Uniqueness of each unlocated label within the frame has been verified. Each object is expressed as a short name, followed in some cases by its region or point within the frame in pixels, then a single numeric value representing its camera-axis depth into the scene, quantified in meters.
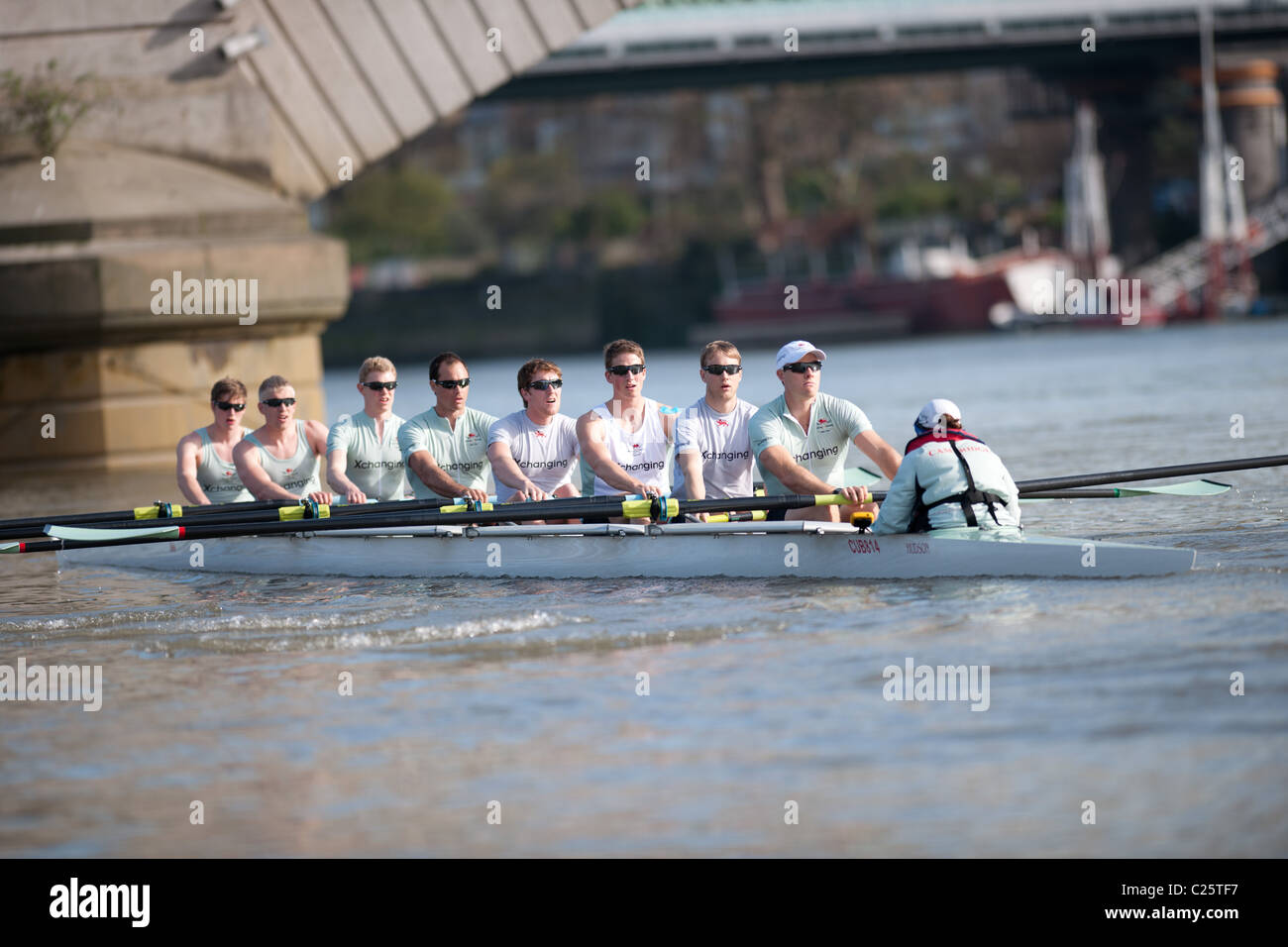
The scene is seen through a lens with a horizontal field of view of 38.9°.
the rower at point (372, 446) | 12.96
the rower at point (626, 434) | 11.73
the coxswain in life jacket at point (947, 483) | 9.90
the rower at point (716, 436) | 11.46
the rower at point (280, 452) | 13.08
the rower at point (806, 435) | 11.13
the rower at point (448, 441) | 12.59
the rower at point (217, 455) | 13.49
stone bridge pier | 19.53
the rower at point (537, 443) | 12.11
